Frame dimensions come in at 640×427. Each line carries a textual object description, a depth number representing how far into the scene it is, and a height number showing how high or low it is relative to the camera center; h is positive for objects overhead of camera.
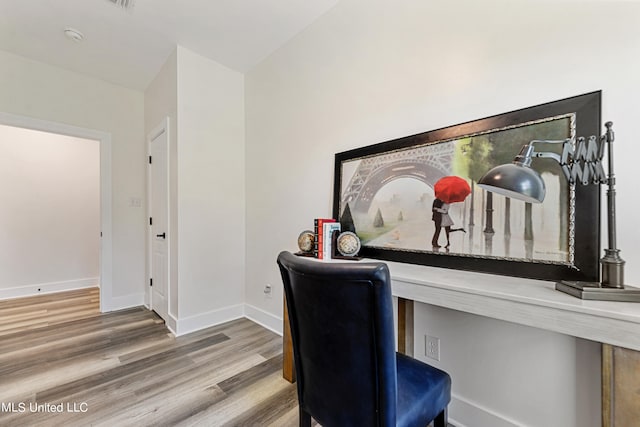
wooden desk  0.77 -0.34
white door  2.80 -0.10
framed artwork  1.06 +0.04
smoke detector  2.34 +1.61
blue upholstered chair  0.75 -0.44
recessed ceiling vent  2.03 +1.62
